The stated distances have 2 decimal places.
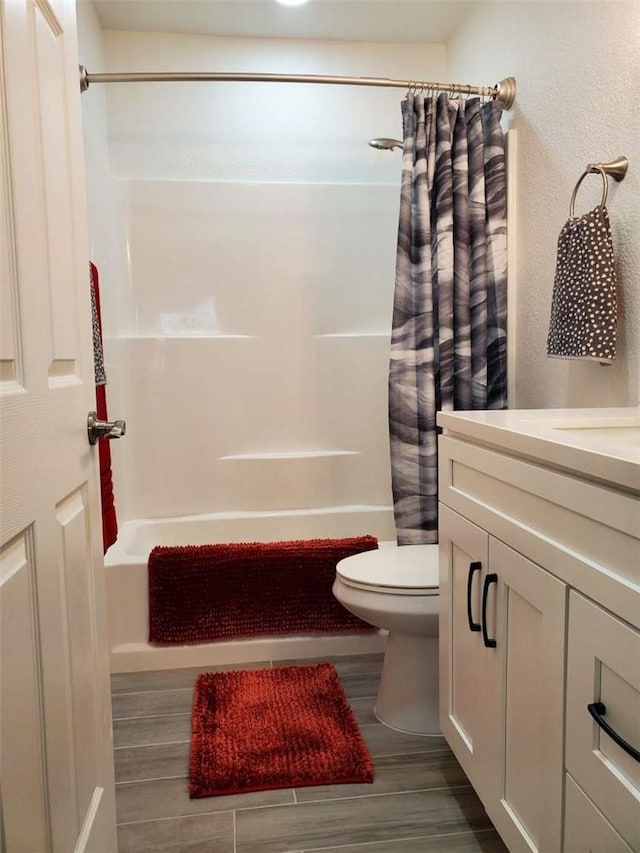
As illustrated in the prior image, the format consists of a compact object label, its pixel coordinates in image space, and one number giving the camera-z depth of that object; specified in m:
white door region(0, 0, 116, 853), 0.79
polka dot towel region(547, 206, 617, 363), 1.50
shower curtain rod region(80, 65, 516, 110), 2.12
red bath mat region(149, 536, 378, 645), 2.22
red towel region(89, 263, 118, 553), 1.85
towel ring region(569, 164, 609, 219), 1.54
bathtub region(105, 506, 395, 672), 2.22
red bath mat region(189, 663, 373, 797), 1.62
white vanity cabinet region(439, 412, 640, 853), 0.82
